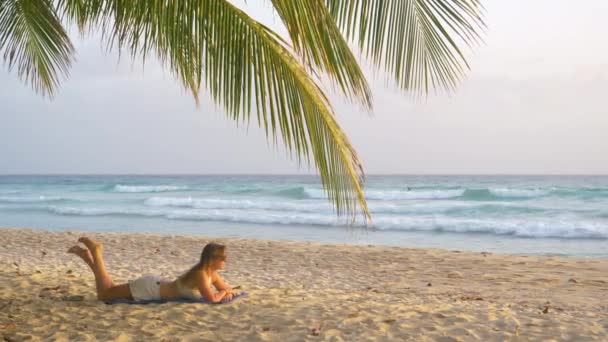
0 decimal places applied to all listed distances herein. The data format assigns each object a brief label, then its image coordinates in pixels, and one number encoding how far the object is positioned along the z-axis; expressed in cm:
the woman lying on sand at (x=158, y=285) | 548
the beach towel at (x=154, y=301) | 557
